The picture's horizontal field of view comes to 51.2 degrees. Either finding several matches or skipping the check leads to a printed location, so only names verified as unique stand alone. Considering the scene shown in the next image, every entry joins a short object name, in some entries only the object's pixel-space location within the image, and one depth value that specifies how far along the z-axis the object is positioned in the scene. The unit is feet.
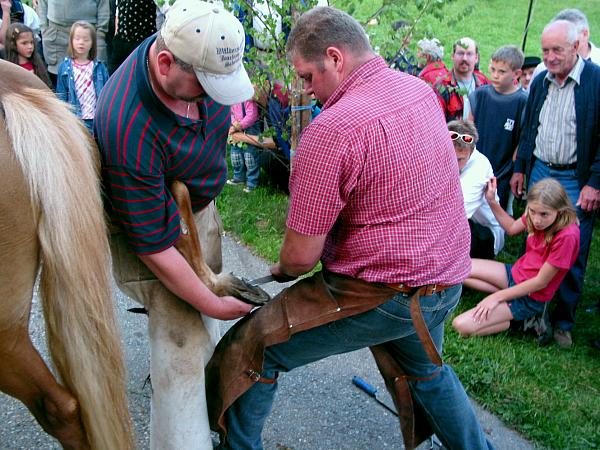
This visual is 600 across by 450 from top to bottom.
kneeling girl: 11.33
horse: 5.42
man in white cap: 5.98
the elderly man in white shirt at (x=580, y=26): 13.29
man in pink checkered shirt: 6.16
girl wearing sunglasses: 12.50
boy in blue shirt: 15.70
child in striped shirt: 18.39
